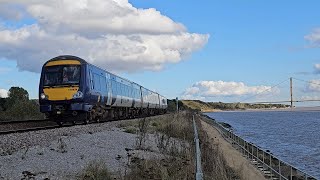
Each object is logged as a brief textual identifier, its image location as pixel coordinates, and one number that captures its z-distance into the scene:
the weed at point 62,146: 8.77
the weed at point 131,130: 15.39
